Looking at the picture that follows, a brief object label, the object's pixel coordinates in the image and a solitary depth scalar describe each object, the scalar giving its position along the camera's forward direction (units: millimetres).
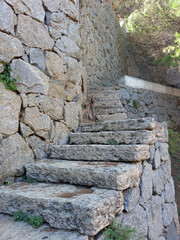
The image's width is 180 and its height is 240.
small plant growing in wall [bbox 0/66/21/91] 1959
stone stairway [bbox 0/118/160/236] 1348
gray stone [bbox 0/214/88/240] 1266
